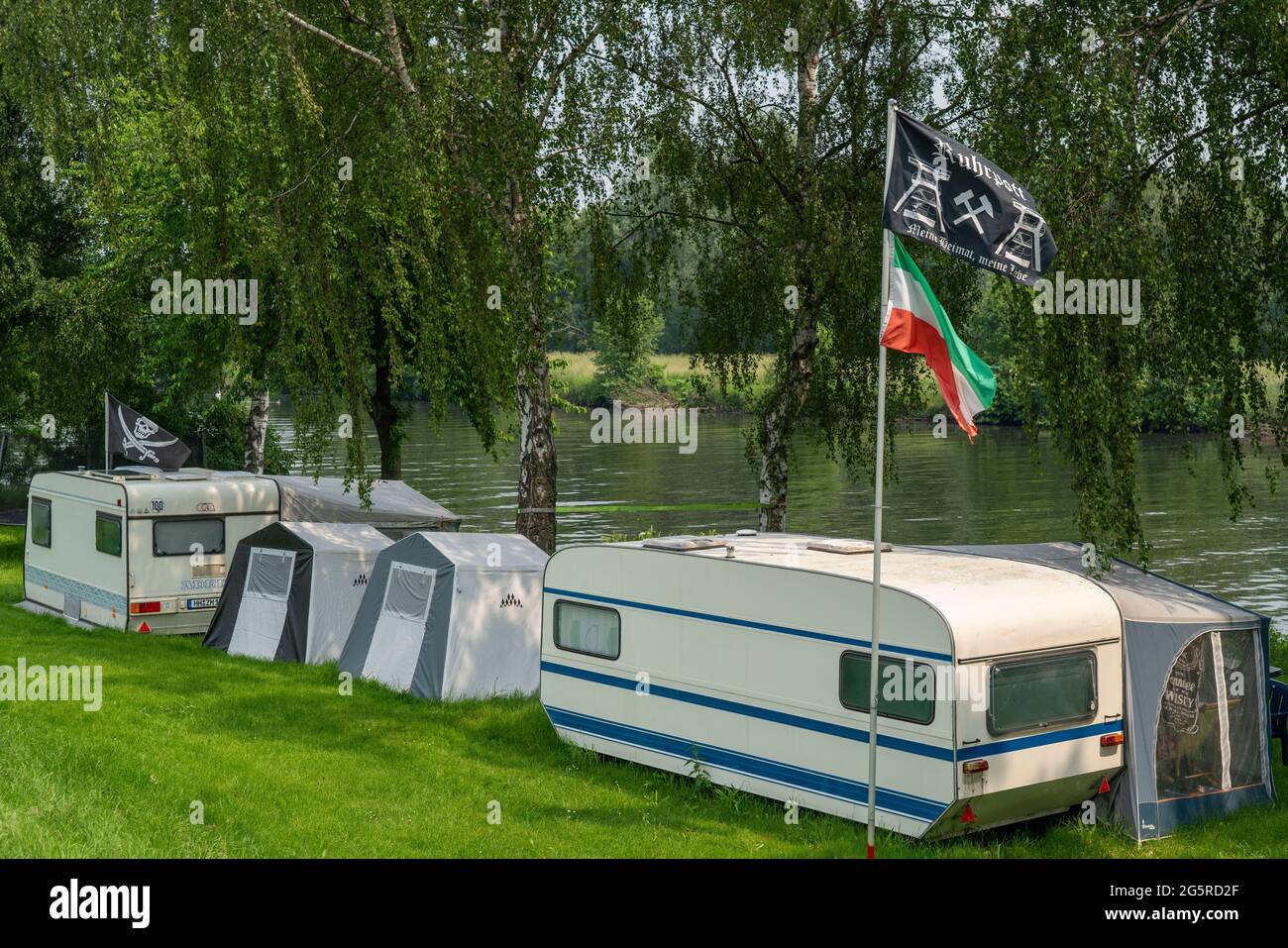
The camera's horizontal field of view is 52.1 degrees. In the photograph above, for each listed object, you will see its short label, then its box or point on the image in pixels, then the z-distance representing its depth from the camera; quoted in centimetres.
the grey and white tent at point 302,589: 1830
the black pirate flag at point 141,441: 2158
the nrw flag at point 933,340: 945
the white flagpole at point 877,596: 912
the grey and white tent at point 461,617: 1541
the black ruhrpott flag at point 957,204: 931
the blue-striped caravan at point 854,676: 959
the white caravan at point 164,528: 1978
